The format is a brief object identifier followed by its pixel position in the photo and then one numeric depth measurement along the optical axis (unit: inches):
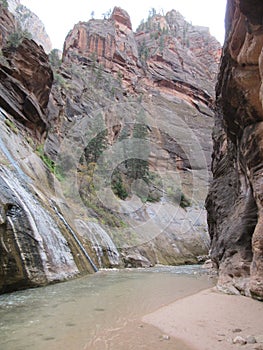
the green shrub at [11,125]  616.7
